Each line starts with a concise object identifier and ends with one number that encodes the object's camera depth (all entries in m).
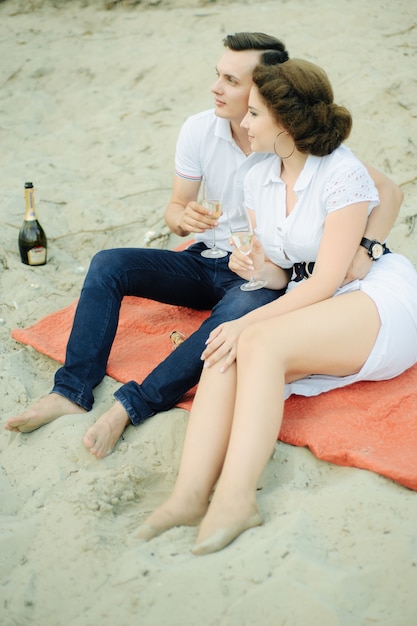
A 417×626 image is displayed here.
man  2.94
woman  2.38
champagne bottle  4.25
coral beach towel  2.56
